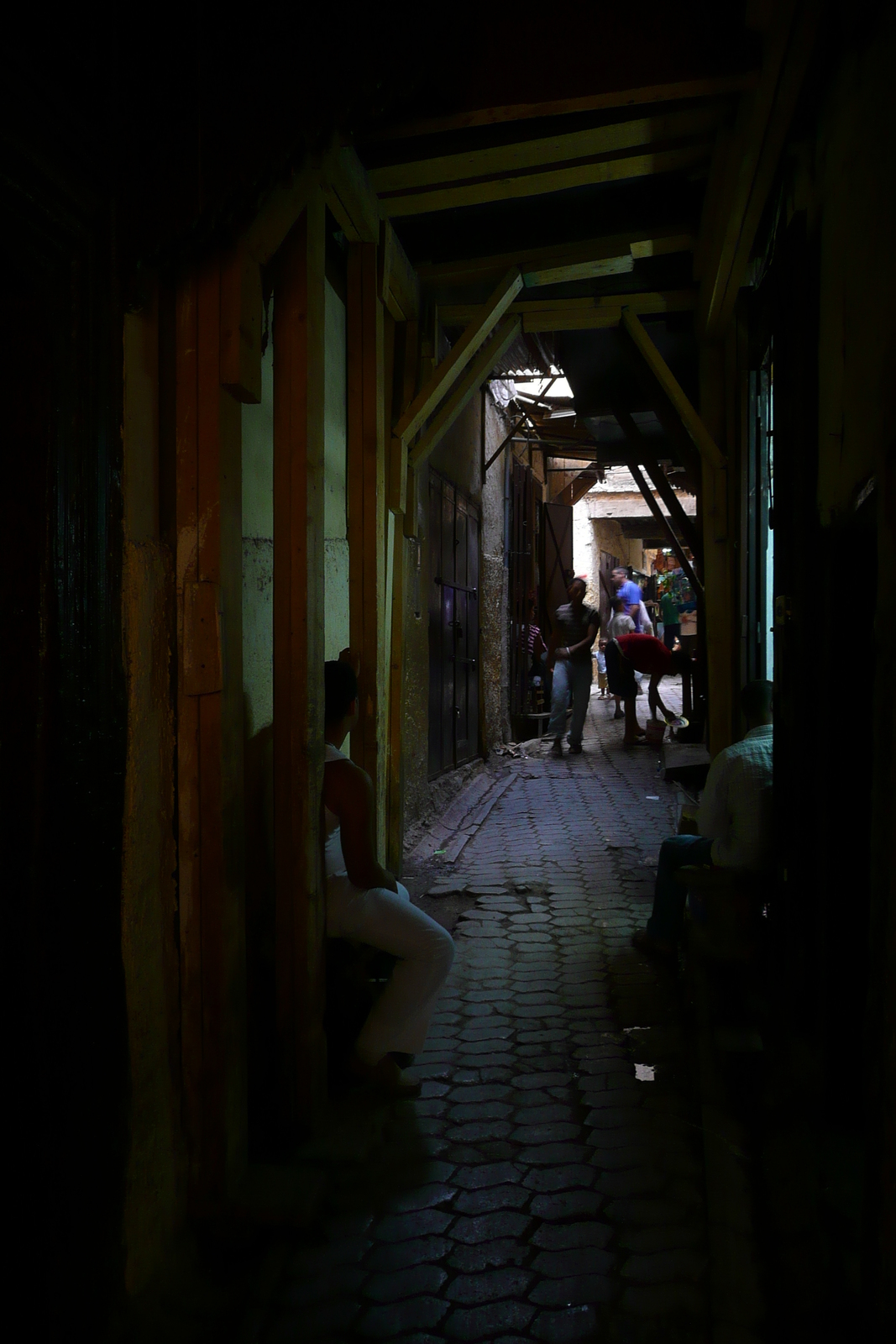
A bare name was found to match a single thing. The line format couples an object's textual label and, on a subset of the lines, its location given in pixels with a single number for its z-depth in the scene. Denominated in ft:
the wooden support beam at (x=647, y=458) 24.03
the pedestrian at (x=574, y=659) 35.45
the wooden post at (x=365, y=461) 14.40
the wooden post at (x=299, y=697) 9.48
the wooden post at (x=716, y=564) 18.51
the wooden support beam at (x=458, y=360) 16.44
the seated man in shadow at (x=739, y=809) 12.26
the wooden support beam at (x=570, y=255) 15.99
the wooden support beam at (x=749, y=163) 9.44
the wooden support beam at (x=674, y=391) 18.33
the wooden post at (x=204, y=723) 7.77
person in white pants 10.13
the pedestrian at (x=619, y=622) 46.37
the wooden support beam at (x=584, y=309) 18.67
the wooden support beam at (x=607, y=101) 10.18
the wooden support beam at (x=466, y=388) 17.04
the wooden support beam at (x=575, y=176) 13.00
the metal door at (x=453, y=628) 24.99
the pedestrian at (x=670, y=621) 64.34
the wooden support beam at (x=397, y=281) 14.85
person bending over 36.11
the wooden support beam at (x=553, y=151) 11.94
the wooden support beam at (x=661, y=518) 21.99
